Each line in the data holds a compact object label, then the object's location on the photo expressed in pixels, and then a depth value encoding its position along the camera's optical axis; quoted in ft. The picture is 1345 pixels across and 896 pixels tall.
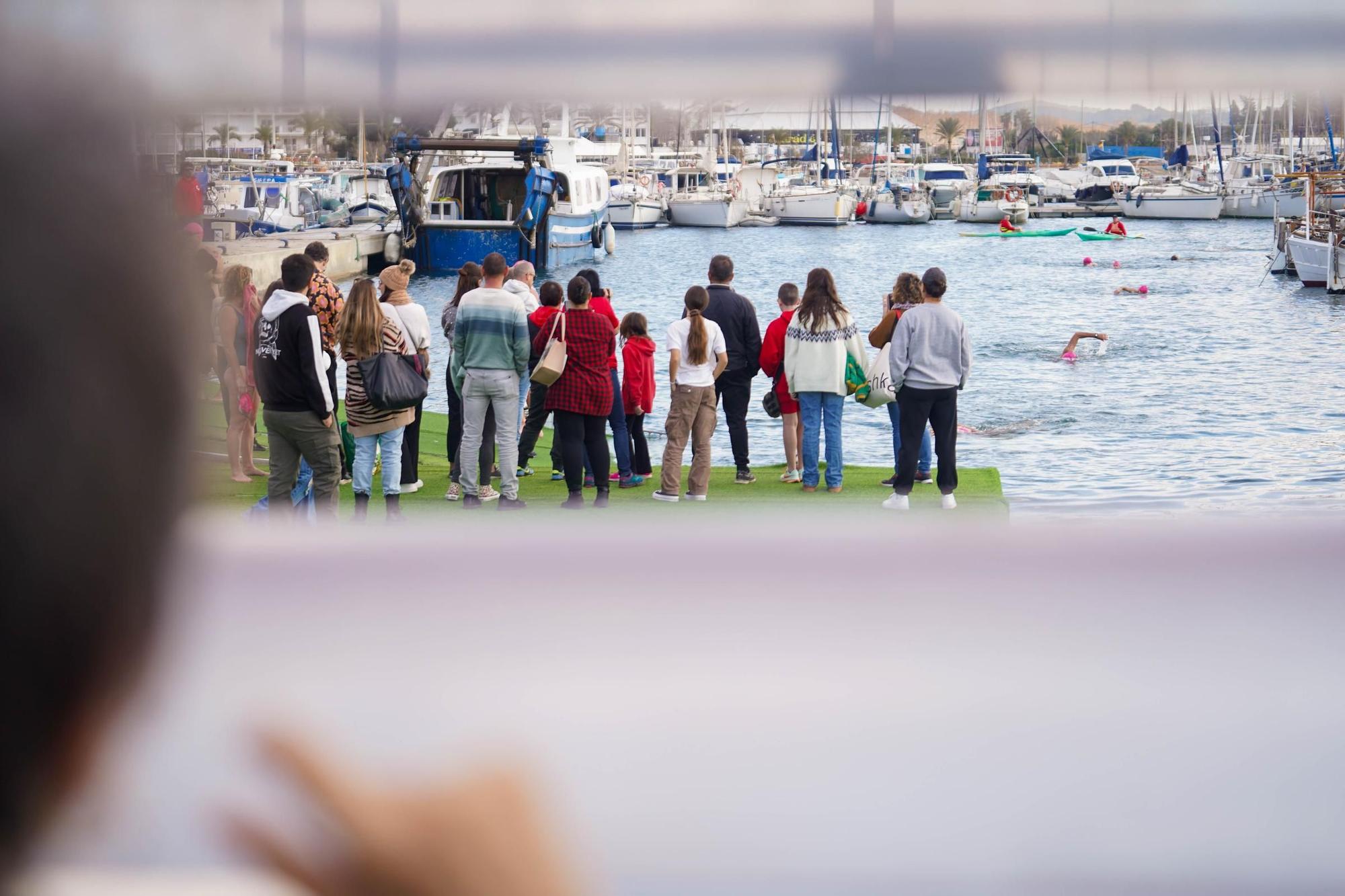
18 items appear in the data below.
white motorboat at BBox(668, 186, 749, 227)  359.05
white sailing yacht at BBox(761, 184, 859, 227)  366.02
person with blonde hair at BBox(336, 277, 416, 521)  44.70
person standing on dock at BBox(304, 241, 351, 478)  48.26
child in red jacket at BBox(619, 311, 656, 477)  54.24
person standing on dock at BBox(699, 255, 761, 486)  55.26
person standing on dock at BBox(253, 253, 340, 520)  40.78
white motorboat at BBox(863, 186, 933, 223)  372.58
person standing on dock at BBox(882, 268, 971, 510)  47.88
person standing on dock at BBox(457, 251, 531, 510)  48.11
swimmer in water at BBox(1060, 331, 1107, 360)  136.87
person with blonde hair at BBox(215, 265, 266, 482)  47.34
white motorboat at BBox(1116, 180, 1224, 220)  348.59
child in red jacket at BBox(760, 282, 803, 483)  55.47
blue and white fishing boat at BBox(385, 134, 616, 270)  209.56
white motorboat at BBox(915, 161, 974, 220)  394.93
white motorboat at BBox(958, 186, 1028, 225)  372.58
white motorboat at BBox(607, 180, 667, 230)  346.13
